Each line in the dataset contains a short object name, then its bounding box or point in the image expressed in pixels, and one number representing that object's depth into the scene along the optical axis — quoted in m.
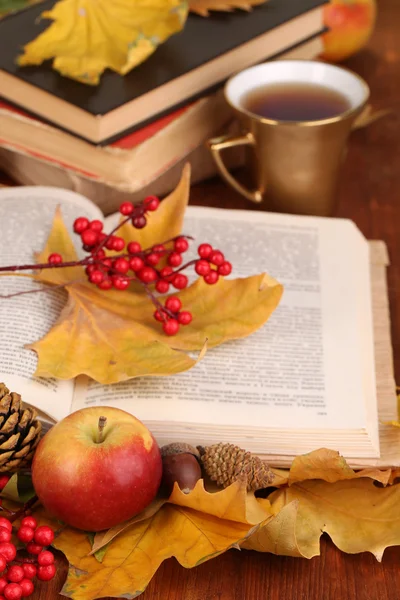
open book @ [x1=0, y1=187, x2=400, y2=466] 0.70
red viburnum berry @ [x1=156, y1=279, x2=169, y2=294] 0.76
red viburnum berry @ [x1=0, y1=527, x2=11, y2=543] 0.63
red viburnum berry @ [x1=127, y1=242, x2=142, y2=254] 0.76
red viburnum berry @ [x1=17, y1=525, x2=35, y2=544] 0.64
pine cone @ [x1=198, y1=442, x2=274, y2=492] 0.66
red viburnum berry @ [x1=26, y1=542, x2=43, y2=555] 0.64
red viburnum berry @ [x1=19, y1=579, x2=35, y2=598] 0.63
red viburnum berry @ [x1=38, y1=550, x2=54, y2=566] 0.63
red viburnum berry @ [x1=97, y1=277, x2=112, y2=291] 0.75
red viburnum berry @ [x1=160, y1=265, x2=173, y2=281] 0.76
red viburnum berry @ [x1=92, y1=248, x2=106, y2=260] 0.74
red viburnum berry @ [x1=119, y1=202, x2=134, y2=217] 0.76
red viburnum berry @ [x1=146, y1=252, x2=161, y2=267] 0.76
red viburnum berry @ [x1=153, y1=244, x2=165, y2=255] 0.75
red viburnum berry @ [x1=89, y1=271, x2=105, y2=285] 0.74
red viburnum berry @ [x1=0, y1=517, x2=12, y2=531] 0.63
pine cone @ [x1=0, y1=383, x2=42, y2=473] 0.65
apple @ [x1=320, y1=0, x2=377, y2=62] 0.98
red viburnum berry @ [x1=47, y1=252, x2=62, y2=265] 0.76
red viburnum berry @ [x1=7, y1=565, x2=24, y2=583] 0.63
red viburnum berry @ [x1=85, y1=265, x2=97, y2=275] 0.75
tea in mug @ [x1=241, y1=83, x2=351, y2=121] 0.84
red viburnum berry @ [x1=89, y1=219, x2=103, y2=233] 0.76
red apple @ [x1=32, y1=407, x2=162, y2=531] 0.64
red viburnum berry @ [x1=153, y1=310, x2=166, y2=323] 0.74
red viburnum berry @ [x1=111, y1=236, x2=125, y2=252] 0.76
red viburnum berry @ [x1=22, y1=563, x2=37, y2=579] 0.63
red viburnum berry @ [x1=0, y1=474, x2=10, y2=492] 0.67
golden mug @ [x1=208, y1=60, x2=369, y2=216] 0.81
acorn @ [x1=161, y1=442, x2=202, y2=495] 0.66
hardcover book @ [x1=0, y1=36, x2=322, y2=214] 0.82
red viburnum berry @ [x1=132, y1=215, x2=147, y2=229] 0.75
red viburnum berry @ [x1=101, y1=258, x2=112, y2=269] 0.75
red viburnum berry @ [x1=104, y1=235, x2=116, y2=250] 0.76
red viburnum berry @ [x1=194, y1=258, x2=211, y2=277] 0.75
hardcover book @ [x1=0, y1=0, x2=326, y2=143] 0.81
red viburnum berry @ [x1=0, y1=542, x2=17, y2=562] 0.63
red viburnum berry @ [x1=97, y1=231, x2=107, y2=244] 0.76
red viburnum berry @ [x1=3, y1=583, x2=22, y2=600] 0.62
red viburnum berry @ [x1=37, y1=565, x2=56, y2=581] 0.63
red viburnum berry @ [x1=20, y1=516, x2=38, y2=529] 0.64
